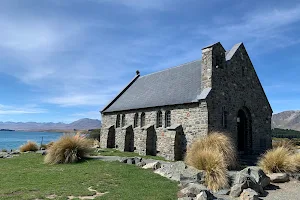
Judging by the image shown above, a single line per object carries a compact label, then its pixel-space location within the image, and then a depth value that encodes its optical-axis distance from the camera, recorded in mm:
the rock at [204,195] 8328
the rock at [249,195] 8875
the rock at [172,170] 11672
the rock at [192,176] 10454
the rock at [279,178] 11766
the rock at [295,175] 12000
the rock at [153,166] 13689
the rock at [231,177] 10772
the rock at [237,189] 9598
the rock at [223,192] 9888
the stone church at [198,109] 18297
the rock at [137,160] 15394
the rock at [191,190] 9133
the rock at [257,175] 10580
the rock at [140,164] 14662
